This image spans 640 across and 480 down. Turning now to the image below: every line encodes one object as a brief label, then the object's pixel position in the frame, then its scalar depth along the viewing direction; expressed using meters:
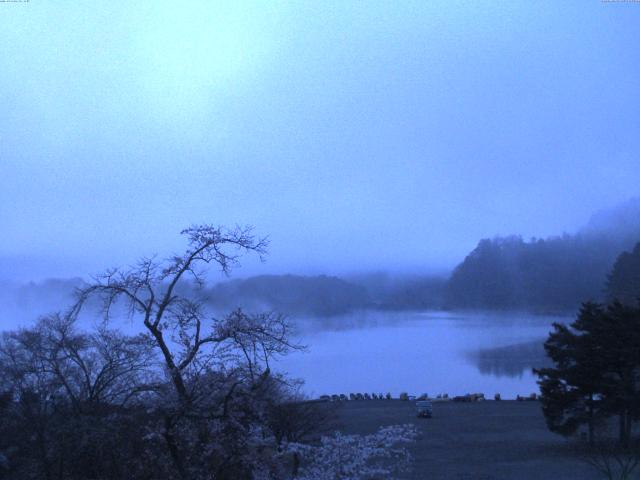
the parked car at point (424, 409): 27.61
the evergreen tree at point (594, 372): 17.12
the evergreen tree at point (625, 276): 59.95
